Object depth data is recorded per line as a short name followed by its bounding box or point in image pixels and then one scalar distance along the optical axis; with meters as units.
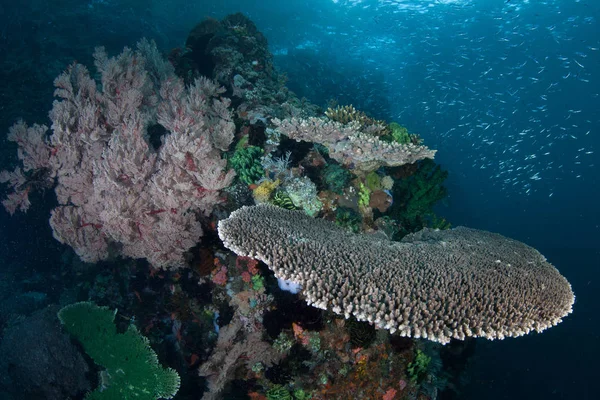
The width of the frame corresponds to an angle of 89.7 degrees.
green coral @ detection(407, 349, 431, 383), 5.29
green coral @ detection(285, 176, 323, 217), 6.15
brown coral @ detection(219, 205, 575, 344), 3.37
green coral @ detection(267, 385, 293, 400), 4.80
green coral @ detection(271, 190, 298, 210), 6.07
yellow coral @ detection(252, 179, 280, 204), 6.14
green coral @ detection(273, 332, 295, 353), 4.88
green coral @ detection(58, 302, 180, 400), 5.32
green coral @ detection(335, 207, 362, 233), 6.24
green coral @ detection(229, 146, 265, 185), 6.41
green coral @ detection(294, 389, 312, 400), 4.78
